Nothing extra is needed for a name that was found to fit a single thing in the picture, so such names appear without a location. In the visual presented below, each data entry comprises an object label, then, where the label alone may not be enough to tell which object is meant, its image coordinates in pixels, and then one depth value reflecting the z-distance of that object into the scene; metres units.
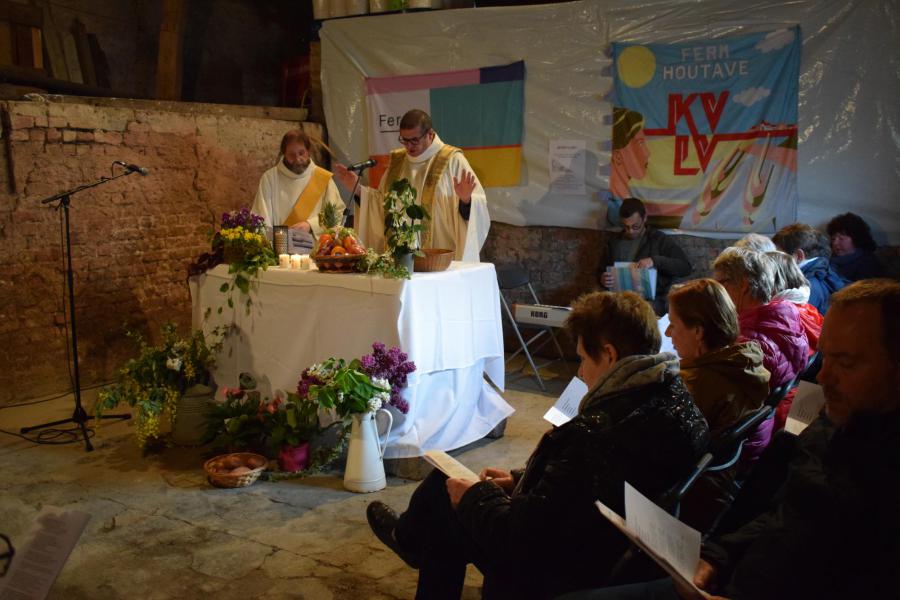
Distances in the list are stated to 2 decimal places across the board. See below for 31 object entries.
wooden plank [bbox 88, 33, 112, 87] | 7.08
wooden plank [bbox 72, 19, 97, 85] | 6.89
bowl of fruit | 4.12
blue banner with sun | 5.19
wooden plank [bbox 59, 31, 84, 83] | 6.77
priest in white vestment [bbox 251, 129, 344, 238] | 5.38
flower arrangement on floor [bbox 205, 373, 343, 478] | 4.01
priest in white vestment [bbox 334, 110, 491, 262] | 4.84
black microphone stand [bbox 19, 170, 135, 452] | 4.52
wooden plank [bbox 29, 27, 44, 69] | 6.33
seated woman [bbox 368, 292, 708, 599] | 1.87
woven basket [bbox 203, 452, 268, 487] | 3.83
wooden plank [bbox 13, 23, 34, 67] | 6.24
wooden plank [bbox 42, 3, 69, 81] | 6.62
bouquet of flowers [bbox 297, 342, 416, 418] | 3.69
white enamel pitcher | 3.78
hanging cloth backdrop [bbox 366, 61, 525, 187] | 6.25
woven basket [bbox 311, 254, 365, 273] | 4.11
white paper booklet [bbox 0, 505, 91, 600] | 1.45
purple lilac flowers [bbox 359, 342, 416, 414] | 3.77
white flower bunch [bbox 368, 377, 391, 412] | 3.71
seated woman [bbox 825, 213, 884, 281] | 4.77
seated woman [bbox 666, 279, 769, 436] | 2.39
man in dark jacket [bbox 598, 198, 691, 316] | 5.44
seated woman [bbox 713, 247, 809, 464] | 2.85
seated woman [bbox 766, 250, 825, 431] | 3.22
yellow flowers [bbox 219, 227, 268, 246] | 4.50
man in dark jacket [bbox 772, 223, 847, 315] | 4.20
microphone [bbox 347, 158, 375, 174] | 4.50
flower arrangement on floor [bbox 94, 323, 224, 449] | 4.38
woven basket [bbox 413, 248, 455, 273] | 4.10
